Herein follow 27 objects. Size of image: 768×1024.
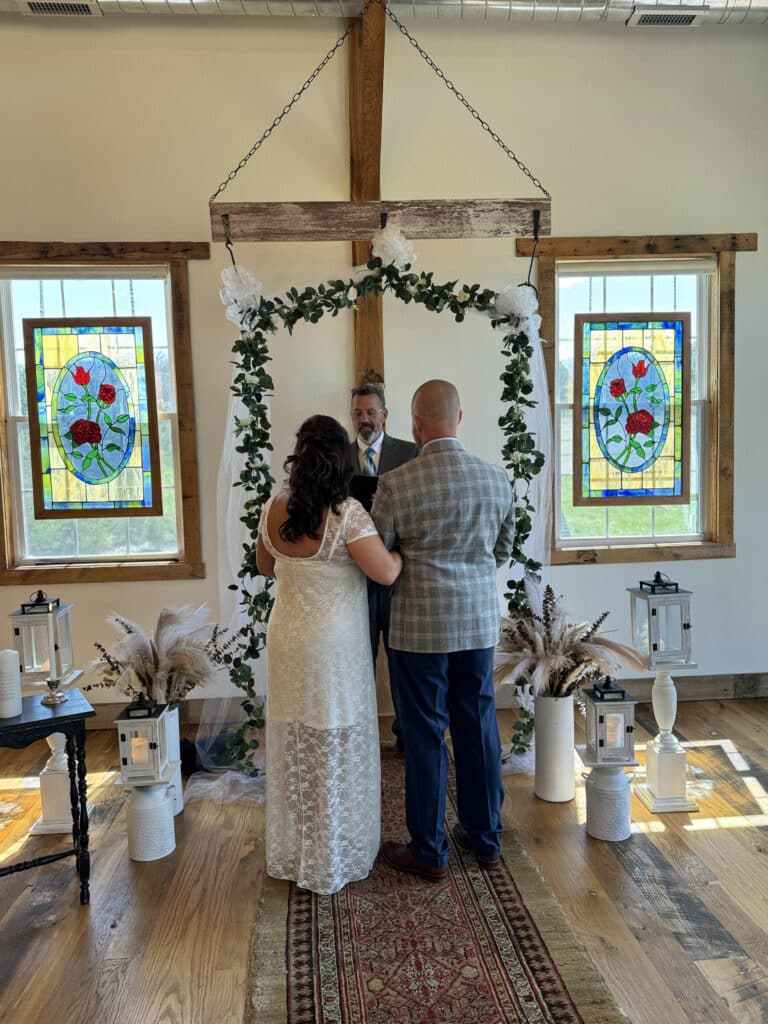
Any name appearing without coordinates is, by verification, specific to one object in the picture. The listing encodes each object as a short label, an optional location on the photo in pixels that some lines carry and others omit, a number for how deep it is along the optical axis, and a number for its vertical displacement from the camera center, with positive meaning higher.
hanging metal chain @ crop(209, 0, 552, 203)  3.85 +1.99
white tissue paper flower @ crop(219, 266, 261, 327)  3.49 +0.81
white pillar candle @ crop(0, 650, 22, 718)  2.64 -0.67
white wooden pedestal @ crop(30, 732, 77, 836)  3.29 -1.32
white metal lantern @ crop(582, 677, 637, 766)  3.06 -1.01
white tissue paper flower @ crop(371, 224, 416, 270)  3.36 +0.95
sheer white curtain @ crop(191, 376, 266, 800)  3.61 -0.34
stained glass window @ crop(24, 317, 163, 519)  4.43 +0.37
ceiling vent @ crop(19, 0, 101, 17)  3.89 +2.34
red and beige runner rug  2.16 -1.44
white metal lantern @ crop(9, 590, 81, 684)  3.24 -0.65
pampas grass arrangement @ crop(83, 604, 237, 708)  3.36 -0.77
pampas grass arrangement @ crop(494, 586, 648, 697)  3.33 -0.78
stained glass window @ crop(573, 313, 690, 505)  4.65 +0.34
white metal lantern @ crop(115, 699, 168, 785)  2.97 -1.00
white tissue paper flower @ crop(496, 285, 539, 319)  3.51 +0.74
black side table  2.57 -0.83
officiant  3.66 +0.11
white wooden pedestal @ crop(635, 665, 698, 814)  3.34 -1.28
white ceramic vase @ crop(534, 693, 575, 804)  3.39 -1.19
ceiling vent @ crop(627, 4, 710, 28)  3.97 +2.28
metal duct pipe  3.87 +2.28
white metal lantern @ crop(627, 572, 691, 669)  3.38 -0.68
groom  2.62 -0.46
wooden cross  3.54 +1.15
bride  2.54 -0.64
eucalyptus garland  3.48 +0.30
